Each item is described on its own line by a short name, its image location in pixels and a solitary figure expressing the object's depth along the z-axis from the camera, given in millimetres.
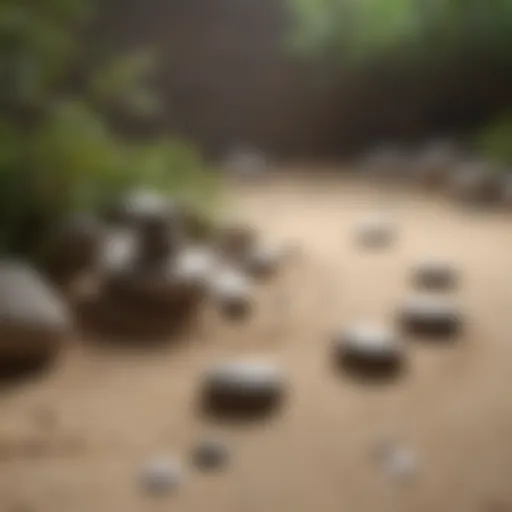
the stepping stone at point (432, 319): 1862
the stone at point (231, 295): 1967
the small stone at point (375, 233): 2248
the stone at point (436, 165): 2627
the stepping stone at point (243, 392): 1685
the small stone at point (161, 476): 1529
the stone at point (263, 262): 2101
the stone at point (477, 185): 2449
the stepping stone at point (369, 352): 1771
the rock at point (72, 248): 2027
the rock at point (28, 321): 1774
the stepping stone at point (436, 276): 2032
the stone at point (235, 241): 2160
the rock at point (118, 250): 1978
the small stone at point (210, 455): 1577
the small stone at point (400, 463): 1541
